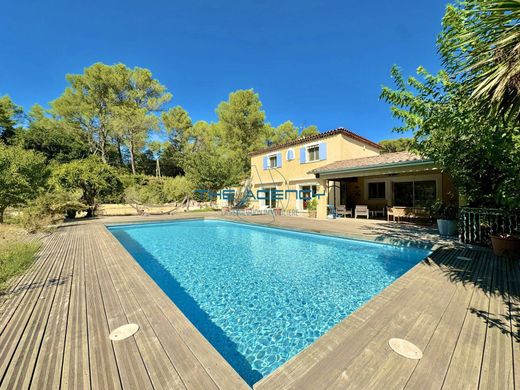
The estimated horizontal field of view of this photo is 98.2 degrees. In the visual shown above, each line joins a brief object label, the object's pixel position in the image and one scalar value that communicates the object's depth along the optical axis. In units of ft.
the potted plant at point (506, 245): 17.26
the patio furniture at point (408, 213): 34.46
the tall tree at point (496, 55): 8.14
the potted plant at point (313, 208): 48.60
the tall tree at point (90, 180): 48.16
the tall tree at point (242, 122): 86.22
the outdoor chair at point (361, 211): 42.66
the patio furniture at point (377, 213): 44.67
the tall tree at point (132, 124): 83.56
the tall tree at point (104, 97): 84.02
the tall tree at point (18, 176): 31.22
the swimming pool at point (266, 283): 11.46
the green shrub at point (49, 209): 34.32
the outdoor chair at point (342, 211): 44.70
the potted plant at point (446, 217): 26.09
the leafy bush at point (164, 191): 73.26
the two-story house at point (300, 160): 48.91
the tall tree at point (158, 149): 92.58
